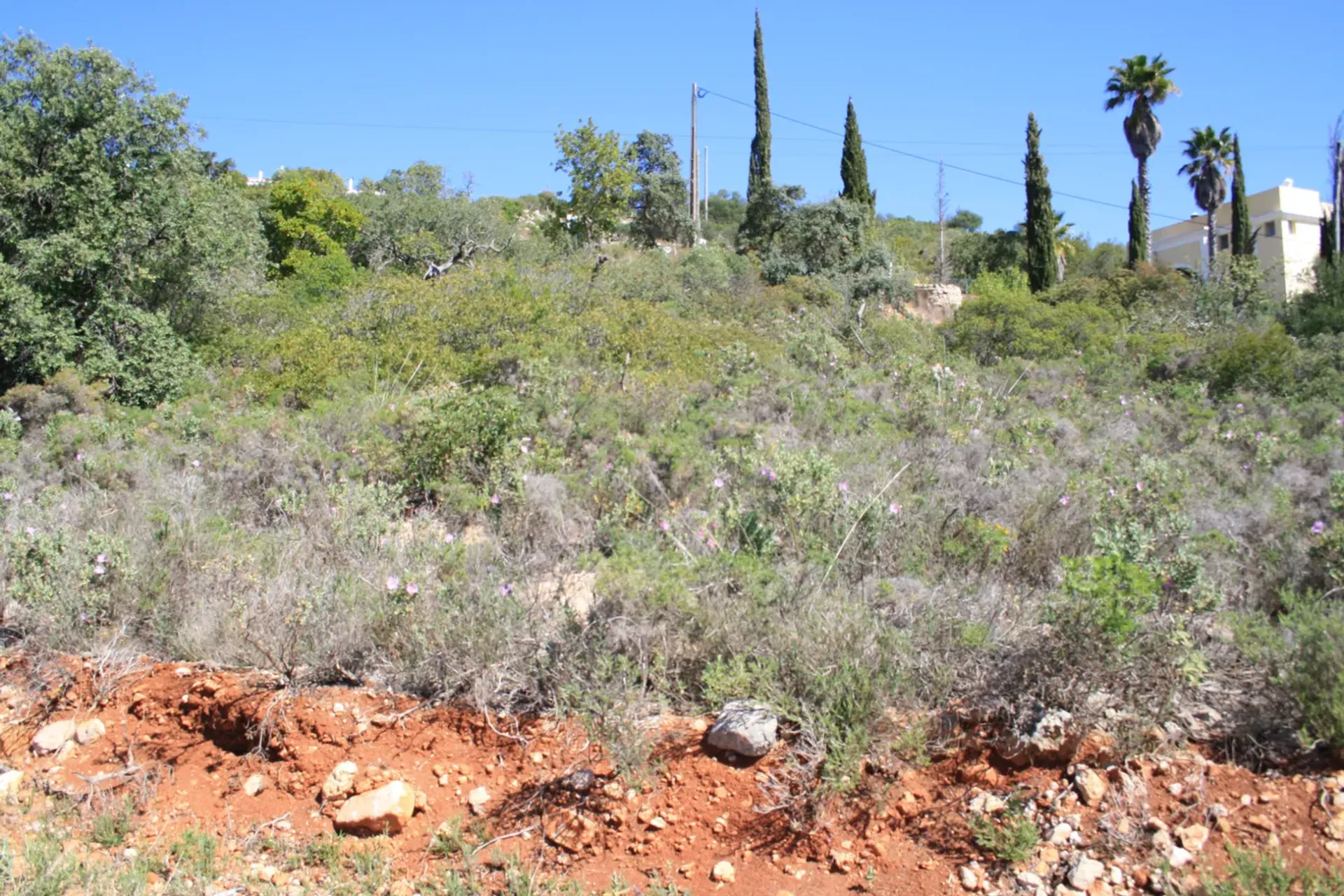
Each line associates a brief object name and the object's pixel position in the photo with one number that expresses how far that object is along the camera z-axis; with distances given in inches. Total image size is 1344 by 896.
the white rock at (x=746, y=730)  139.7
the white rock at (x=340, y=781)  145.1
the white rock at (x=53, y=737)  164.7
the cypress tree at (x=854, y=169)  1303.8
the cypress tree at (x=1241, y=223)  1278.3
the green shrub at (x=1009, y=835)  120.4
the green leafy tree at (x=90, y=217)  447.2
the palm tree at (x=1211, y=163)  1353.3
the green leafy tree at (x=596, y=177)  1074.7
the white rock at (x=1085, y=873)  114.9
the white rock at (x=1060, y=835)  121.7
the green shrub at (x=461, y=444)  266.8
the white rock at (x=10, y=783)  152.6
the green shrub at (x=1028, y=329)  535.8
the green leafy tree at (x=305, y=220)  1202.6
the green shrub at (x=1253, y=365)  437.4
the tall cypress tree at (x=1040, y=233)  1215.6
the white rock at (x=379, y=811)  137.4
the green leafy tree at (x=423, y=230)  967.0
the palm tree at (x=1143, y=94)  1269.7
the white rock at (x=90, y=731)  165.2
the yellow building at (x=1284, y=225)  1549.0
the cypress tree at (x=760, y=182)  1184.8
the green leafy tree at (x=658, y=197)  1245.1
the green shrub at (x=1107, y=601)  136.5
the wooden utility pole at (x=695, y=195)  1274.6
